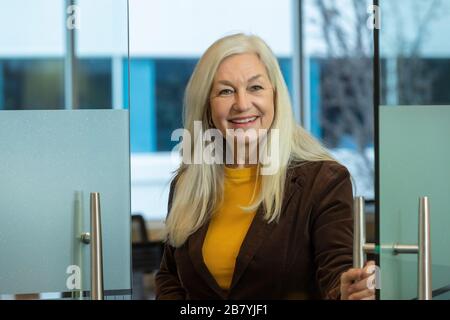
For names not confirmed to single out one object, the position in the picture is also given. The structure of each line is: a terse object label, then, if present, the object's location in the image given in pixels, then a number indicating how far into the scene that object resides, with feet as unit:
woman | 9.20
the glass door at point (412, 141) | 7.87
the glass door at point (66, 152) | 8.66
